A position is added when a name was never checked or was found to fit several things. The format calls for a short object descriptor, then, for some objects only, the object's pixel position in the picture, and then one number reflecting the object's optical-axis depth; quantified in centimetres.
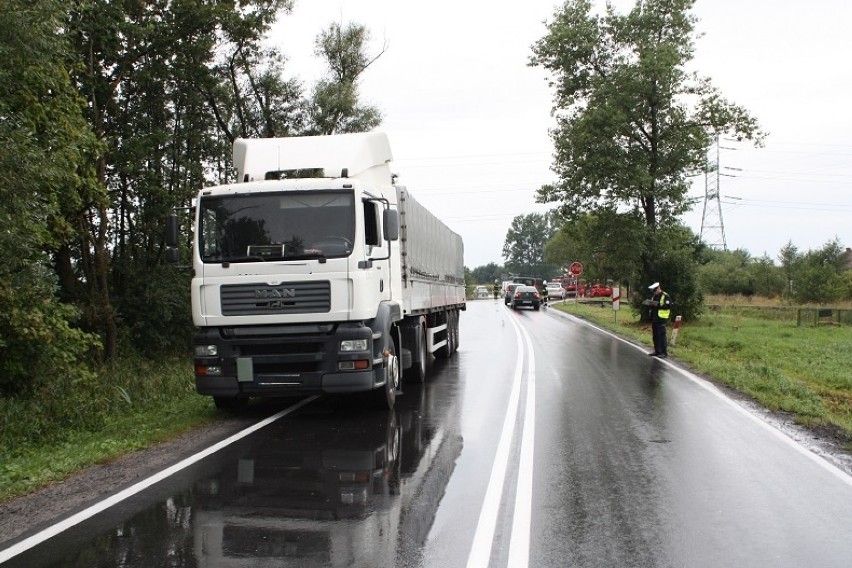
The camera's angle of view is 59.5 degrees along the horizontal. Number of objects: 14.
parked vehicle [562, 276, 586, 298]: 8307
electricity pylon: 5909
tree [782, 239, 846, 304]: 3969
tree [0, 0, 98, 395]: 919
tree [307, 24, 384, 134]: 2722
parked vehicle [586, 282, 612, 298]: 6625
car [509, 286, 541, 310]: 4834
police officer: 1784
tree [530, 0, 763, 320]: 2992
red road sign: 4628
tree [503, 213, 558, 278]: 19338
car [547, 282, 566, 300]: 6725
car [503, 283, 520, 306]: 5315
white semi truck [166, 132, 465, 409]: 938
